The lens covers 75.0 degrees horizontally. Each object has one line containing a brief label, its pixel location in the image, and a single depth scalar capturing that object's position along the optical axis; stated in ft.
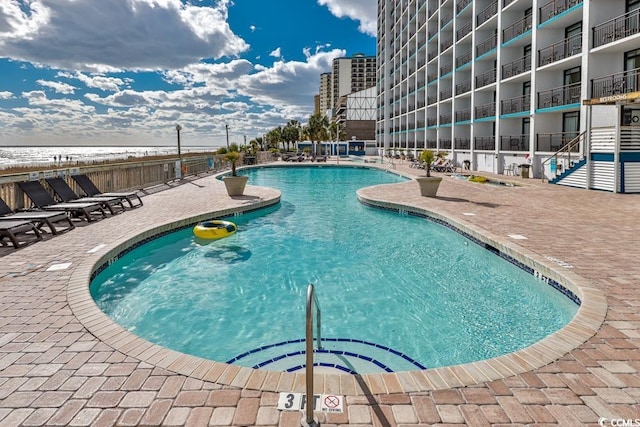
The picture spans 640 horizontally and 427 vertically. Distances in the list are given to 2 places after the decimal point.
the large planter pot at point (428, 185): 49.57
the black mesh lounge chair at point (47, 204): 33.24
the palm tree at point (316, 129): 200.79
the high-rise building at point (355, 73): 482.69
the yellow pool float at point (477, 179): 70.18
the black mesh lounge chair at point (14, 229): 25.00
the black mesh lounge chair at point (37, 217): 27.91
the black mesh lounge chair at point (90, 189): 40.98
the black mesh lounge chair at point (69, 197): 36.94
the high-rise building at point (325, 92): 612.70
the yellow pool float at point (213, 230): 33.19
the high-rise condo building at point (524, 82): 56.95
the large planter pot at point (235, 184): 51.78
